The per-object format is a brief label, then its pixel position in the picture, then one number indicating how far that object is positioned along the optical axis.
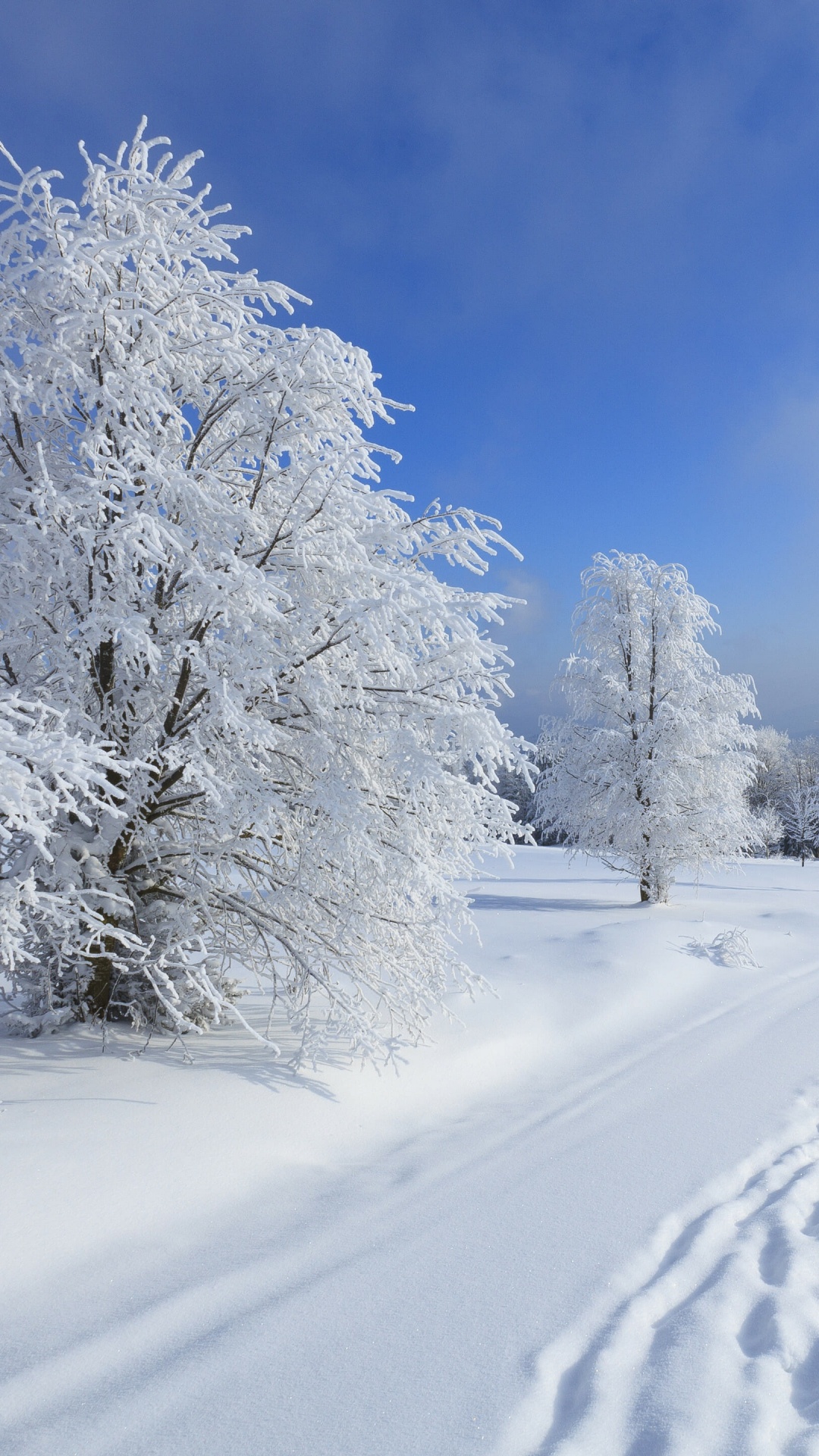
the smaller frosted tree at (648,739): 14.37
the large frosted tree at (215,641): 4.82
